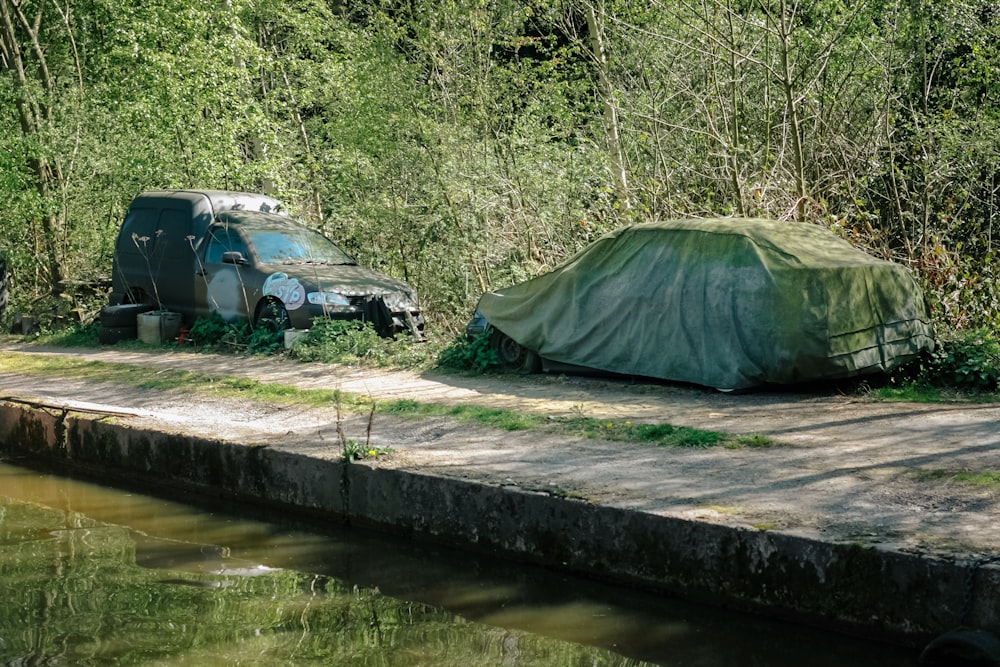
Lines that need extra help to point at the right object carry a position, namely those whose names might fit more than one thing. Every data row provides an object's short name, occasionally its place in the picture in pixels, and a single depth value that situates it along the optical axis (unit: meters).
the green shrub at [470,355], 12.29
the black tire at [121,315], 15.71
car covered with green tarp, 10.04
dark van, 13.98
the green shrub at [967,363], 10.14
